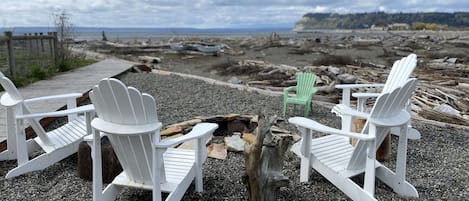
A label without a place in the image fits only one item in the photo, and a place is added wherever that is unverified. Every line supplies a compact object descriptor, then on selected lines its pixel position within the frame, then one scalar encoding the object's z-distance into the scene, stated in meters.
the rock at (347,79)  10.09
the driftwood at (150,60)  20.95
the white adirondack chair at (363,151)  3.05
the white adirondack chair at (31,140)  3.80
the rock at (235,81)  12.29
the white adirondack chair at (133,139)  2.63
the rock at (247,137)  4.32
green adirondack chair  6.85
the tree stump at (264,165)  2.84
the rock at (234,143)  4.55
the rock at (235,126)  5.52
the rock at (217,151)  4.38
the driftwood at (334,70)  11.42
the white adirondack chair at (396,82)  3.74
